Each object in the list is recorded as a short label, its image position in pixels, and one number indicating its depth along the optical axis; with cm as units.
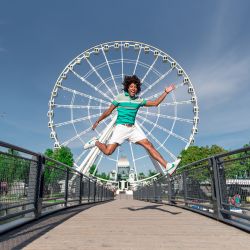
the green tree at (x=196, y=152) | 3105
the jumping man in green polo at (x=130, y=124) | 371
